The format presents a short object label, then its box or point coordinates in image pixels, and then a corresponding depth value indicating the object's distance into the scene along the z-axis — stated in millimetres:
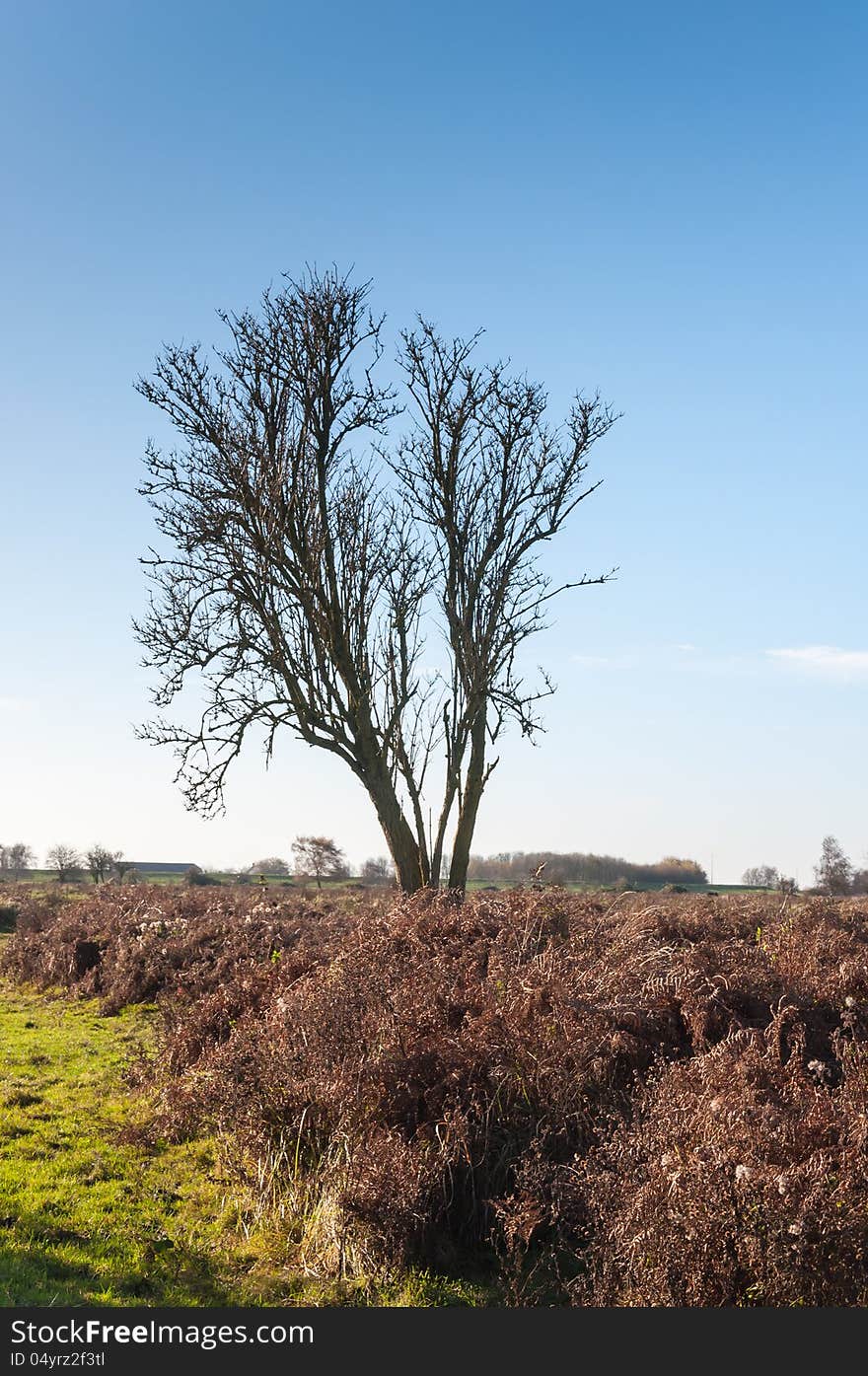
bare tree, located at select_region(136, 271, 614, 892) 16516
